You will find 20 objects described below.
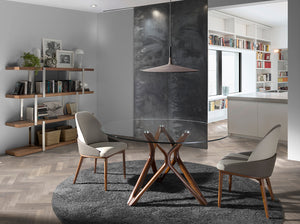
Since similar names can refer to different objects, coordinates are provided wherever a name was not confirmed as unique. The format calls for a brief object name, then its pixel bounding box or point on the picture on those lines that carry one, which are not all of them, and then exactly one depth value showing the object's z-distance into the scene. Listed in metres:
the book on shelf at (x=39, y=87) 5.52
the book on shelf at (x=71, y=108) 6.21
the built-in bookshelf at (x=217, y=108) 8.39
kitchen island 5.89
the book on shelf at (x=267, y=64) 10.44
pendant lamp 3.38
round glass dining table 3.18
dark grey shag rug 2.90
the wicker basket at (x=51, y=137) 5.67
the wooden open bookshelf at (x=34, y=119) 5.18
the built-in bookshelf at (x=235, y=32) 8.08
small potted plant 5.27
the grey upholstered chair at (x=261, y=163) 2.93
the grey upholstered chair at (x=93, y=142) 3.65
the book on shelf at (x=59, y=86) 5.81
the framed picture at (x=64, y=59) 5.93
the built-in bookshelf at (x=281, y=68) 10.55
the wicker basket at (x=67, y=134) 6.00
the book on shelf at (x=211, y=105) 8.38
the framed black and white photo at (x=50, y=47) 5.81
